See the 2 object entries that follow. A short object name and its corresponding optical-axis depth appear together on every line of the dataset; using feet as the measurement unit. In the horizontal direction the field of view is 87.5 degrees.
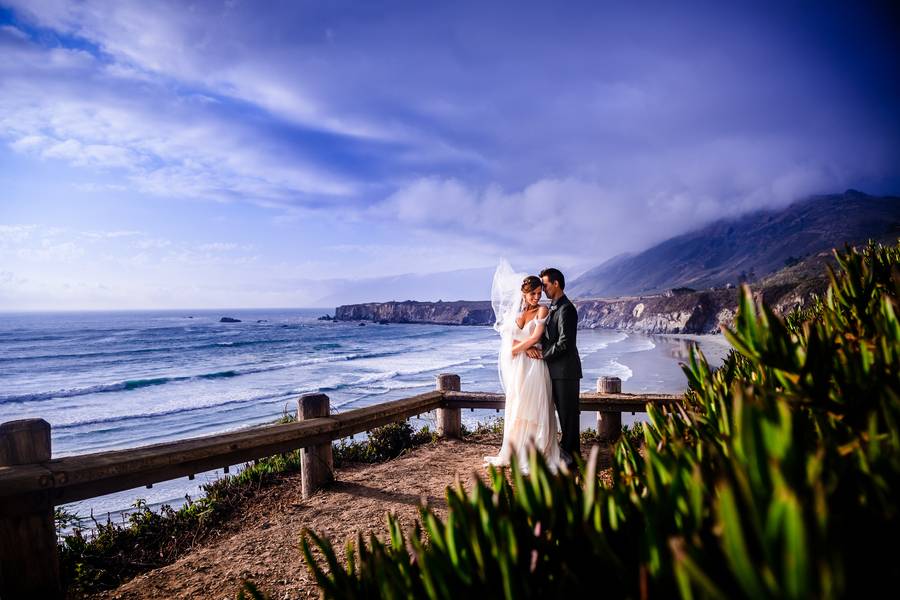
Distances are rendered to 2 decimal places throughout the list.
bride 19.15
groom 18.45
